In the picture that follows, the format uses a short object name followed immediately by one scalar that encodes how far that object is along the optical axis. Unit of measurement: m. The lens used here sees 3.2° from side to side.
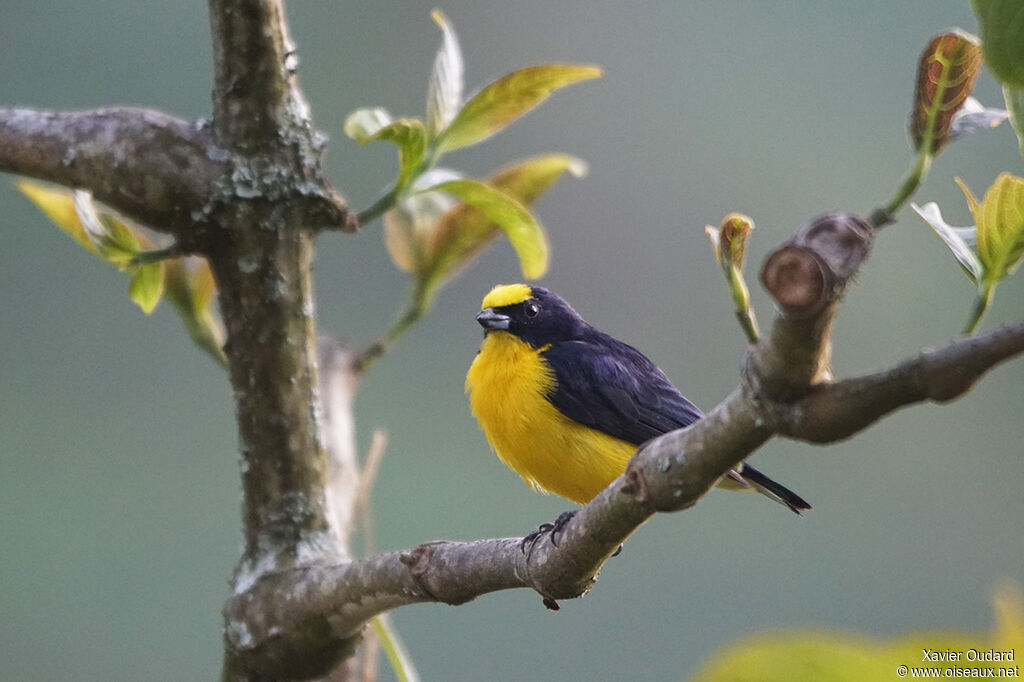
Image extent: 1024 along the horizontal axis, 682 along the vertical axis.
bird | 3.83
